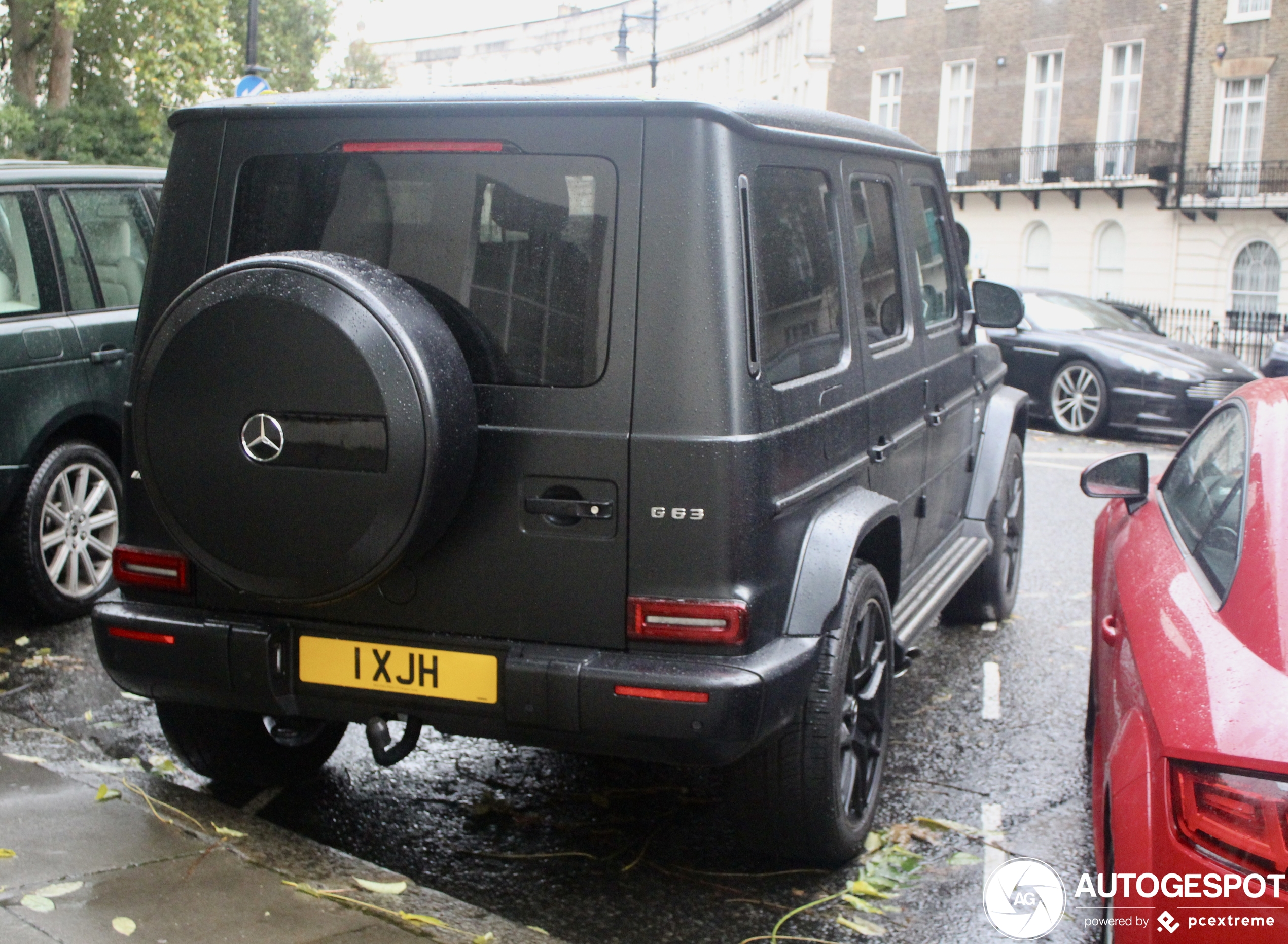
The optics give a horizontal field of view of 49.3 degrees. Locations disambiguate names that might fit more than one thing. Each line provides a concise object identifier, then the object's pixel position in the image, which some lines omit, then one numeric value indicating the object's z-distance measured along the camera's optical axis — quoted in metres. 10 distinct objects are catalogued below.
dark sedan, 14.05
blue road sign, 16.69
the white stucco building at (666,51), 59.59
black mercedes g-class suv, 3.30
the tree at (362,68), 48.59
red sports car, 2.49
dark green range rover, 6.07
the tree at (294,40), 33.88
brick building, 35.94
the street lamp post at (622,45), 28.80
